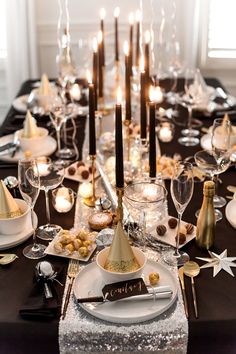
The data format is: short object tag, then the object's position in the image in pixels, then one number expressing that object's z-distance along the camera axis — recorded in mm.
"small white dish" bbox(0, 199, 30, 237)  1477
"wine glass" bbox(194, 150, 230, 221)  1666
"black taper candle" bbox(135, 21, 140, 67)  2557
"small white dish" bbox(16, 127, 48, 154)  2039
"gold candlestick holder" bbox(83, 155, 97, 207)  1681
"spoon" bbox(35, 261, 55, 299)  1320
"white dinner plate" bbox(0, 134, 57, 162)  1998
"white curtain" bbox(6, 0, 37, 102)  3207
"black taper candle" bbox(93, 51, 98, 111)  2053
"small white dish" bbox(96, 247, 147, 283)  1236
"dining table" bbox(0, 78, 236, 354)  1202
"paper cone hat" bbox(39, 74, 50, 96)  2500
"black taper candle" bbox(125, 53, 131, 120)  1810
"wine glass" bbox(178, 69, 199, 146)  2197
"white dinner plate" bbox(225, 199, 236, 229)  1577
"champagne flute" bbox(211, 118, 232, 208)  1683
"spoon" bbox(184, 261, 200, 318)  1355
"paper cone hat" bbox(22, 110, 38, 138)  2053
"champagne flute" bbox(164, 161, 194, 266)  1412
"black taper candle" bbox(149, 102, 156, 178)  1560
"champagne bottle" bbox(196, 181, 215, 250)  1435
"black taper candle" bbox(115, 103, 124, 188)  1408
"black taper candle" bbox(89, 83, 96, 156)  1600
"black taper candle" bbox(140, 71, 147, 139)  1740
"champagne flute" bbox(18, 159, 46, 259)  1459
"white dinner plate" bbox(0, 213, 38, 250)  1466
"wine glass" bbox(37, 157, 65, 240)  1539
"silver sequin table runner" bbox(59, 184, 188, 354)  1184
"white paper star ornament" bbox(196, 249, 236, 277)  1377
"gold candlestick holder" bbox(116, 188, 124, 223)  1419
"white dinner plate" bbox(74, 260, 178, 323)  1193
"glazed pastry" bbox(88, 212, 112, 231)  1549
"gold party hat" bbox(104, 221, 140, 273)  1254
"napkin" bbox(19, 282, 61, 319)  1215
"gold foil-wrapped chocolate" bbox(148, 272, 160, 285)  1289
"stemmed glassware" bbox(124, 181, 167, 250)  1474
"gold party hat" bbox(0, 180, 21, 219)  1493
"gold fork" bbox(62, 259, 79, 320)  1262
